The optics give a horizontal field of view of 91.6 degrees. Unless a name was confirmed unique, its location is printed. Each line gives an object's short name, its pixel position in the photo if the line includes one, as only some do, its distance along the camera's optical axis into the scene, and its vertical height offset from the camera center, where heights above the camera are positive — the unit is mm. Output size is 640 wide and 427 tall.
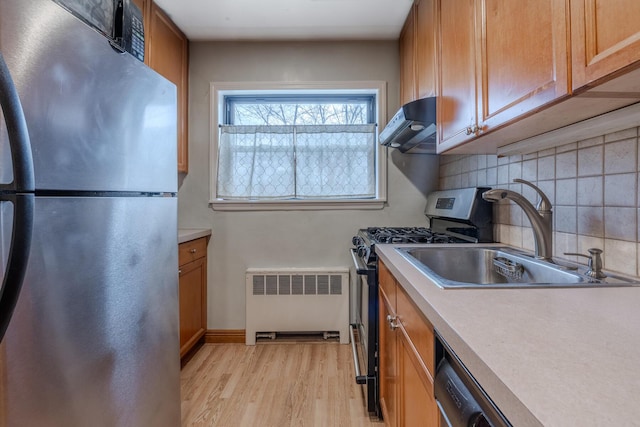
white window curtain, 2508 +434
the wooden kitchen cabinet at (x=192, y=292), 2078 -575
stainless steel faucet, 1132 -23
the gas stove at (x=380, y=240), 1587 -153
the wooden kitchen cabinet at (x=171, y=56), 1974 +1091
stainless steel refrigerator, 637 -36
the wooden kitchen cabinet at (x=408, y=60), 2010 +1057
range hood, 1589 +486
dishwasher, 501 -330
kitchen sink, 896 -198
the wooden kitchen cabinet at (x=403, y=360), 800 -481
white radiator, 2422 -695
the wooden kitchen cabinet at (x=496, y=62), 796 +486
